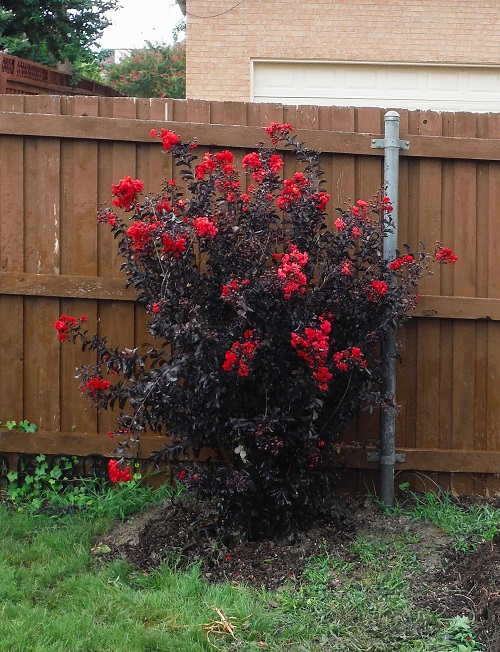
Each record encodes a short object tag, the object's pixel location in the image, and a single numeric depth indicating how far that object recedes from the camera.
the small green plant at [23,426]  4.85
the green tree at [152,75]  19.19
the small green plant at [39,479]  4.81
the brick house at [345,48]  9.95
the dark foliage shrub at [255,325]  3.84
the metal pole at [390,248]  4.60
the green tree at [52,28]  11.75
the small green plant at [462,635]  3.19
